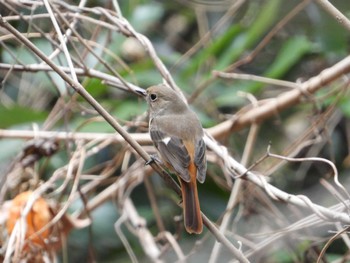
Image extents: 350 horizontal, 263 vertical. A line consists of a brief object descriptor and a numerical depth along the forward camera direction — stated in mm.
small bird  5209
